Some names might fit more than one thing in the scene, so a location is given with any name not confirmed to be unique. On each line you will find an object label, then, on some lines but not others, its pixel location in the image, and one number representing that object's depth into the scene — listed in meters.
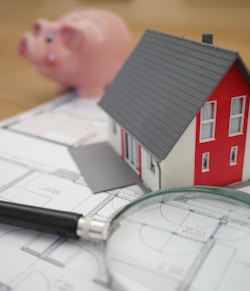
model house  0.32
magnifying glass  0.28
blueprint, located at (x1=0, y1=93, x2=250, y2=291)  0.29
